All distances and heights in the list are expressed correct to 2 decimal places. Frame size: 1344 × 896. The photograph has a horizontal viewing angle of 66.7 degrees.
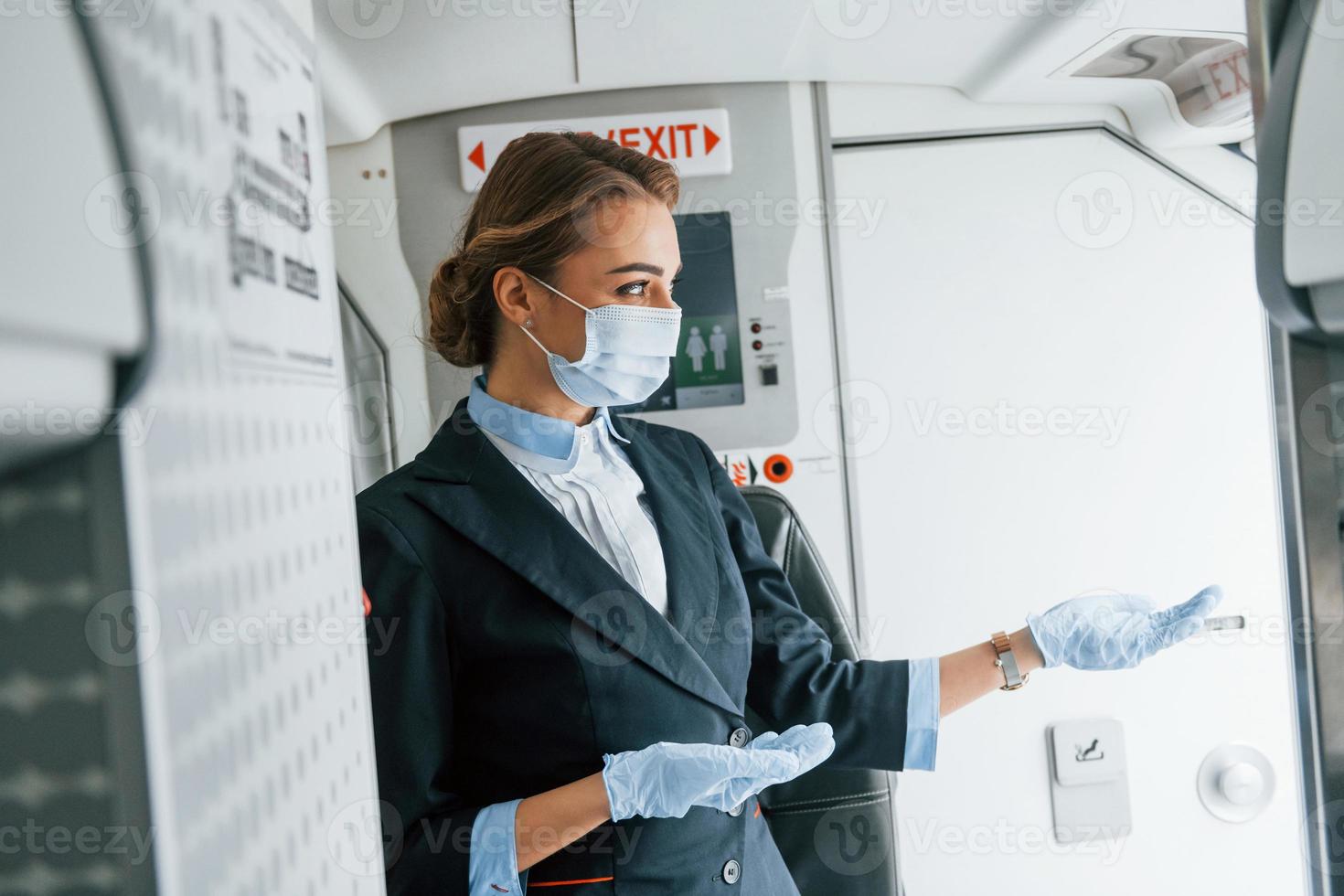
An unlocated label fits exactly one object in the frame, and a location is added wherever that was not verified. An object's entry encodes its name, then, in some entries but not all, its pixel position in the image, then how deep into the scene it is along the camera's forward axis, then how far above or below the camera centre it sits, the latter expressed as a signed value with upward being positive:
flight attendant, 1.23 -0.23
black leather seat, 1.64 -0.64
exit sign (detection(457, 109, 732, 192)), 2.47 +0.75
